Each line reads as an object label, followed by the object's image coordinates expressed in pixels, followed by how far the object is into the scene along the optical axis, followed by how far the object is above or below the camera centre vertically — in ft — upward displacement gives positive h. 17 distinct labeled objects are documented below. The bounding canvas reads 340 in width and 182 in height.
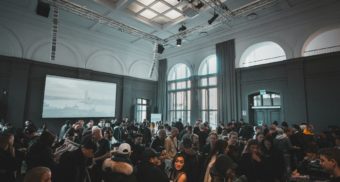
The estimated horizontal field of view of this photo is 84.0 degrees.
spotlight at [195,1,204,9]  23.19 +13.17
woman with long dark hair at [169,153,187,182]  7.90 -2.51
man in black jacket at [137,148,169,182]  7.08 -2.23
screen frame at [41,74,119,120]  29.66 +1.20
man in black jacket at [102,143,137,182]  6.95 -2.17
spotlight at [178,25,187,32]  31.50 +13.92
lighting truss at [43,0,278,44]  23.98 +13.63
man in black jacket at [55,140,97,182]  8.17 -2.42
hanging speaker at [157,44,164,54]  35.81 +11.98
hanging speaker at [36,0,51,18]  21.63 +11.68
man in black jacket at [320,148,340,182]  6.23 -1.60
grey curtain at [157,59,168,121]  44.55 +5.41
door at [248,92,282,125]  29.31 +0.77
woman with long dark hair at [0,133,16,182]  9.07 -2.46
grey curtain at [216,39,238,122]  33.12 +5.67
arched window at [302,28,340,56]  26.45 +10.16
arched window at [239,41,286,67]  30.91 +10.06
